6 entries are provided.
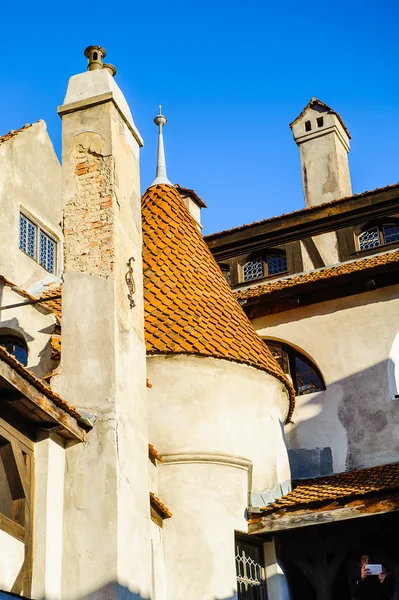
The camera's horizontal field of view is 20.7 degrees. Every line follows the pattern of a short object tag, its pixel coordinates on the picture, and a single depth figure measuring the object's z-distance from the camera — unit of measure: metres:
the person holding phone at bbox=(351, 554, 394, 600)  12.69
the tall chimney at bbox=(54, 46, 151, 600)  10.02
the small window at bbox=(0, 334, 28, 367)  14.41
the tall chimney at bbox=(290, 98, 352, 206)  21.27
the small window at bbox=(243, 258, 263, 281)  18.89
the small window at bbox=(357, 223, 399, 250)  18.23
